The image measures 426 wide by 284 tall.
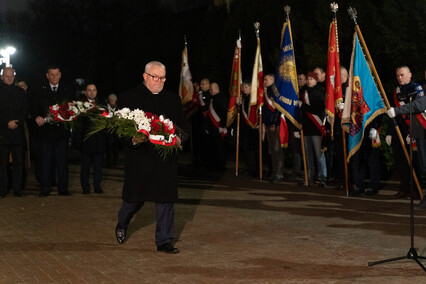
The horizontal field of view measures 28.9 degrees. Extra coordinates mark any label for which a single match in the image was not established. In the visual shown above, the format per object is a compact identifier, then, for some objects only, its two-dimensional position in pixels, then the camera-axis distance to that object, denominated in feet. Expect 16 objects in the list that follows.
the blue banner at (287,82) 53.47
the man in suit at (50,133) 47.19
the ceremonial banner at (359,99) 43.86
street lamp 90.76
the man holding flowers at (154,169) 29.78
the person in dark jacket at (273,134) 55.83
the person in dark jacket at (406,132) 40.16
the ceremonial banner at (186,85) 70.38
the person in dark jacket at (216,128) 64.75
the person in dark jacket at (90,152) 49.24
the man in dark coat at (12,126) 47.37
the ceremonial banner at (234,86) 63.41
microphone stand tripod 26.78
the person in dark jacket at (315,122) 51.80
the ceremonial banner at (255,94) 59.57
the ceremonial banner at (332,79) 48.32
